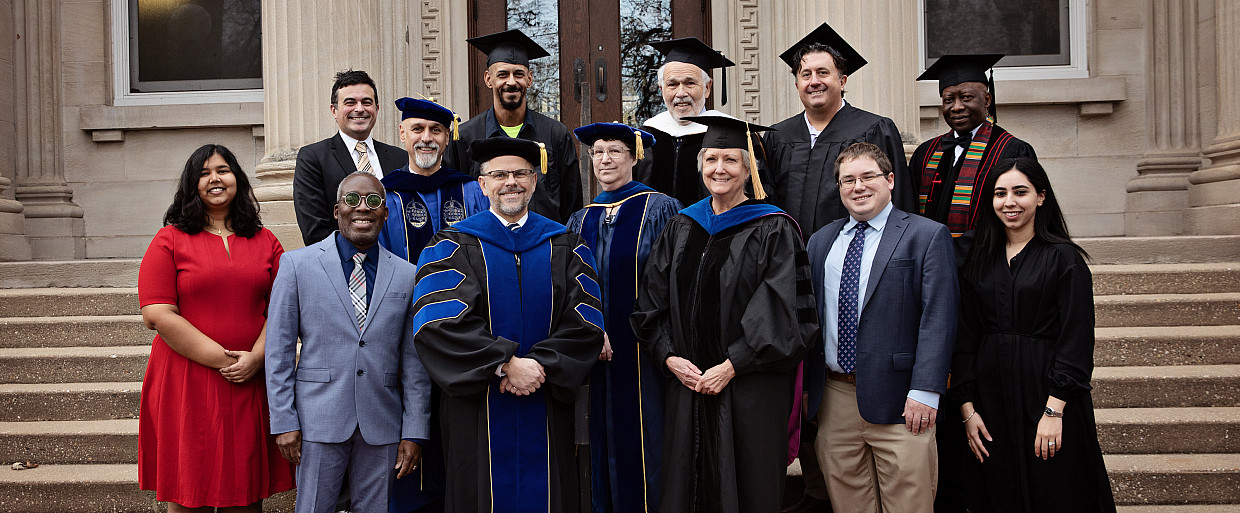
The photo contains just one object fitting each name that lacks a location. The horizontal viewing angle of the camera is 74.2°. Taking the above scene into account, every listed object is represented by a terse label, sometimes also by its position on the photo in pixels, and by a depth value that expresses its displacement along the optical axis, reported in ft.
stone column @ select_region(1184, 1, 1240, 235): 20.36
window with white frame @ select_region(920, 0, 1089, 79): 23.40
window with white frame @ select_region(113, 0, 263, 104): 23.82
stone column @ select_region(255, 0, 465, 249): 18.63
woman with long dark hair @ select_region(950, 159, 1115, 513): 9.75
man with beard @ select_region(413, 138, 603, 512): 10.28
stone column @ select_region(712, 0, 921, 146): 18.67
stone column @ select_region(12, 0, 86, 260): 23.48
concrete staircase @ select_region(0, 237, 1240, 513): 13.65
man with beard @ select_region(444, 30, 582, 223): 14.83
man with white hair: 13.78
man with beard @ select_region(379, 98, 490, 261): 12.37
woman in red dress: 10.55
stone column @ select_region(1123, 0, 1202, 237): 22.57
